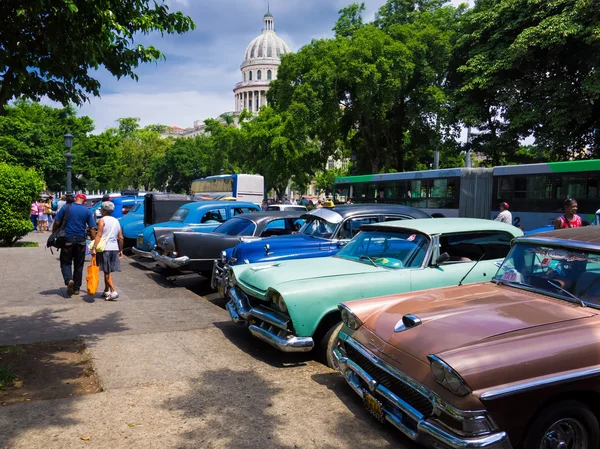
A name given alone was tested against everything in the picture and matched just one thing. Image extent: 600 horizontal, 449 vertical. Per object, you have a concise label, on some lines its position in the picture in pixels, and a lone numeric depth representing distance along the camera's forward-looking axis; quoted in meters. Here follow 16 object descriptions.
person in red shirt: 8.27
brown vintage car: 2.81
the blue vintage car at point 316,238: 7.34
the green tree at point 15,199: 14.55
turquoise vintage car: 4.89
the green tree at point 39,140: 35.59
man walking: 8.22
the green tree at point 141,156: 68.19
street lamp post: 18.35
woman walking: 8.15
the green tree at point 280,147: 27.92
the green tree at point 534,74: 18.77
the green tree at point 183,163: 68.19
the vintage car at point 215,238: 9.16
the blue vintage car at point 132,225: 14.44
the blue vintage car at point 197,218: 11.66
